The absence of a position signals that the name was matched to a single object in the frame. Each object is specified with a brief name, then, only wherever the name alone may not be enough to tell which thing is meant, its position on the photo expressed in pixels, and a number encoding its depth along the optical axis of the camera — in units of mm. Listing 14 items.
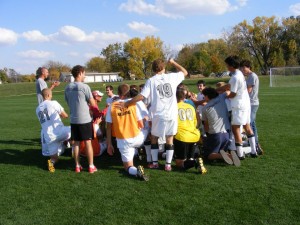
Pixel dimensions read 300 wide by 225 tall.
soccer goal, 39031
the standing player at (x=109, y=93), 8384
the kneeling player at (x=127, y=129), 5758
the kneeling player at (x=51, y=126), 6680
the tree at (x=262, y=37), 68562
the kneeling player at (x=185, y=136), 6020
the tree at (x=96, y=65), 113156
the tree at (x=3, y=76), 97125
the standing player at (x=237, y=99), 6160
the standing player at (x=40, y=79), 8086
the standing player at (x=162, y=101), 5652
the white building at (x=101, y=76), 109438
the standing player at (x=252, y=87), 6938
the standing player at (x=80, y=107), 5867
